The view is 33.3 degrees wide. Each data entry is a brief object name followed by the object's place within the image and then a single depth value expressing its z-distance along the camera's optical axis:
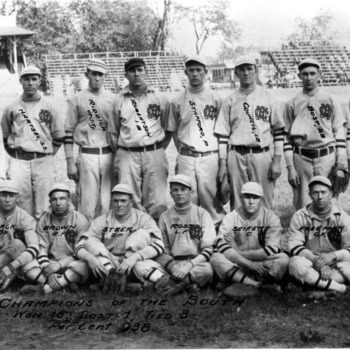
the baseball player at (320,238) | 5.75
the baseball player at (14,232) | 6.21
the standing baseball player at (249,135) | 6.68
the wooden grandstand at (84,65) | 33.44
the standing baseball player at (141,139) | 6.93
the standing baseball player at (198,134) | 6.85
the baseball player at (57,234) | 6.18
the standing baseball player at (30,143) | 7.03
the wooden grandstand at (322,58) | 38.84
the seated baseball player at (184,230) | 6.25
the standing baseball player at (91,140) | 7.18
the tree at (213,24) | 19.70
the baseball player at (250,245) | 5.84
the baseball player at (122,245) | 5.98
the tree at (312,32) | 48.31
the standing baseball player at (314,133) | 6.70
